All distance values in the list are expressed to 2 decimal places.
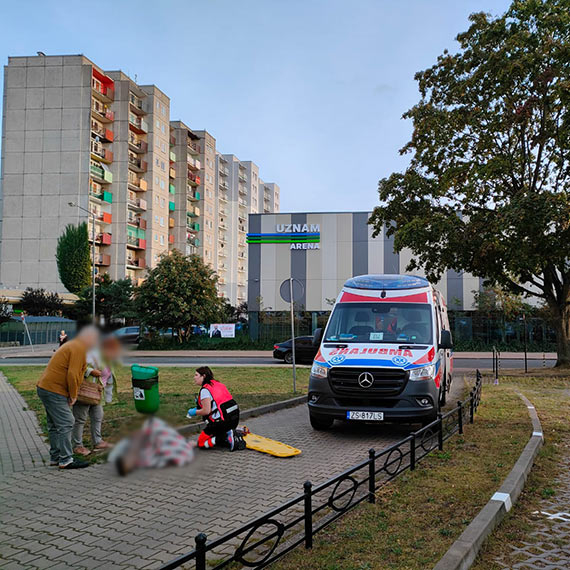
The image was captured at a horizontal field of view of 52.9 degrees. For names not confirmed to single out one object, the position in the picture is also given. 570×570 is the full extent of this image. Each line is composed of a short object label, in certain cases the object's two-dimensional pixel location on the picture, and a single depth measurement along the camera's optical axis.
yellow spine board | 8.29
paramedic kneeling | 6.52
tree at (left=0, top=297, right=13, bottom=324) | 41.86
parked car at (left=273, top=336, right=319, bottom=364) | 27.97
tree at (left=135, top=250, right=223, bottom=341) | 39.31
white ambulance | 8.95
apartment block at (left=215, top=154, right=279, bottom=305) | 94.19
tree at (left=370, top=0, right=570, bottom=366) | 18.86
